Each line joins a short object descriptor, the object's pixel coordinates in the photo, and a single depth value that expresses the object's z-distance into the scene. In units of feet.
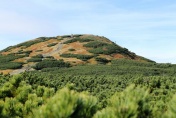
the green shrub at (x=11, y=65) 390.52
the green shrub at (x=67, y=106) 19.21
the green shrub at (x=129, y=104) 19.12
